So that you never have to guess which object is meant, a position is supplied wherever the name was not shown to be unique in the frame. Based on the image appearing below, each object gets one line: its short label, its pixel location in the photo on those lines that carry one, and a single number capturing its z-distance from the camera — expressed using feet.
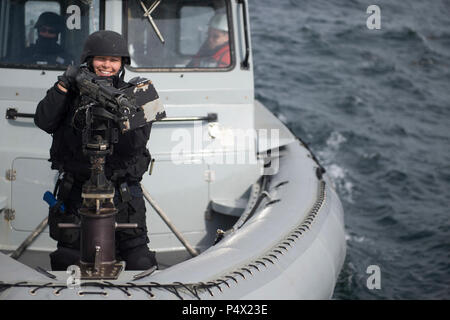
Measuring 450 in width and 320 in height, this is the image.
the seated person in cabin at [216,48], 39.19
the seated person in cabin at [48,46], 36.88
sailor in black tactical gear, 26.37
